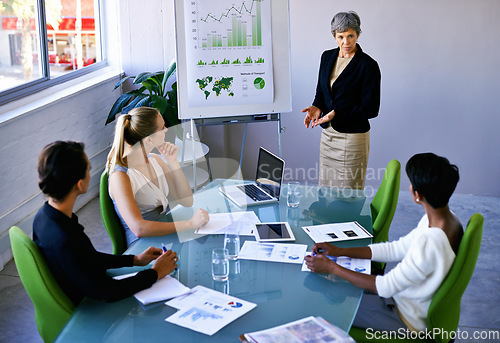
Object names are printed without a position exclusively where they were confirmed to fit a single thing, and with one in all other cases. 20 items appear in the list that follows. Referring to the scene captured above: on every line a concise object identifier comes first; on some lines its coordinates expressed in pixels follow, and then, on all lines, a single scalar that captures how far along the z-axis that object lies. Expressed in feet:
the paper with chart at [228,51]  13.23
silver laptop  9.87
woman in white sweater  6.70
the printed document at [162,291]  6.41
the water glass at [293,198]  9.63
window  13.88
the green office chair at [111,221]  8.91
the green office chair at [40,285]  6.35
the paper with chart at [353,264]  7.30
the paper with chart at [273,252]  7.57
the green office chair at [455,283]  6.68
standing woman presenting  12.56
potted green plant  15.81
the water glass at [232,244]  7.58
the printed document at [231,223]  8.49
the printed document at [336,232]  8.27
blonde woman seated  8.45
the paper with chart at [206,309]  5.95
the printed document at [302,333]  5.66
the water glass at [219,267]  6.98
